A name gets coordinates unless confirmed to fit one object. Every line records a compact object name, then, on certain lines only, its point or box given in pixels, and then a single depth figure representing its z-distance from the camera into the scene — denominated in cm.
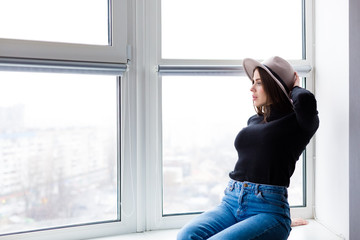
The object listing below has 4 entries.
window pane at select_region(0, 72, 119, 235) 151
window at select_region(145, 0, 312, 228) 173
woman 133
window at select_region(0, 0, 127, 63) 150
